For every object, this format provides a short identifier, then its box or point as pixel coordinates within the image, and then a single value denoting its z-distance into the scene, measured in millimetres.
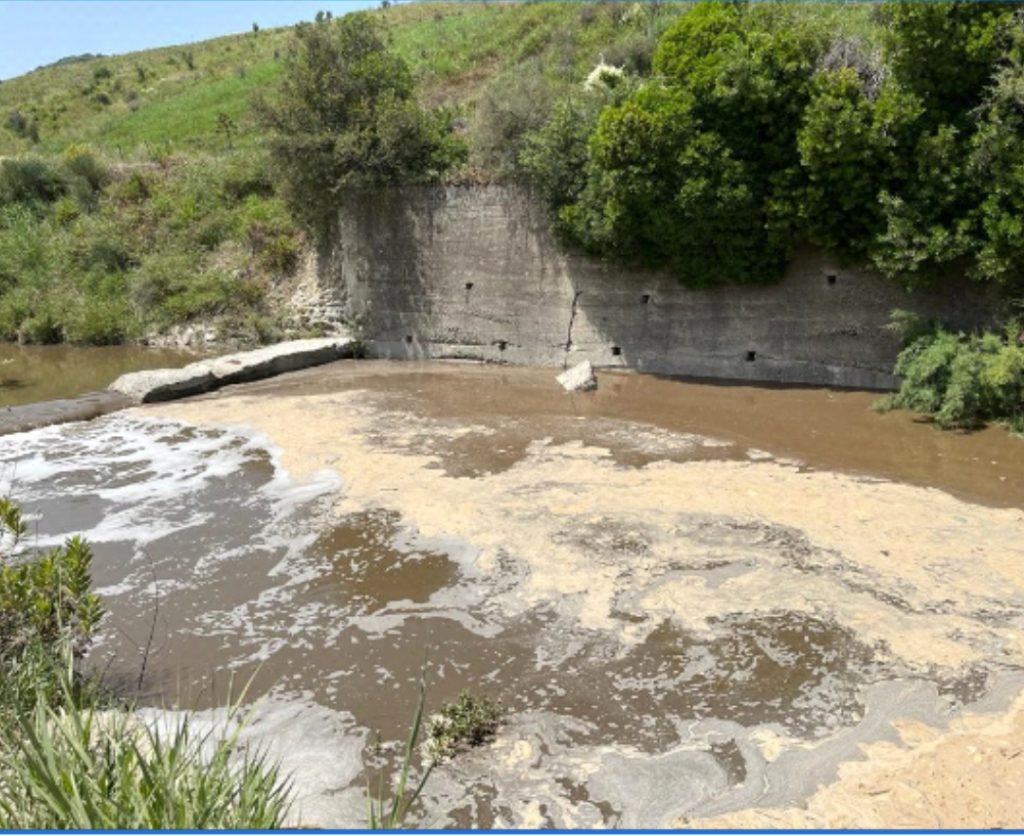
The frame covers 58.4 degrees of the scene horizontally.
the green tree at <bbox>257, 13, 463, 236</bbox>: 16062
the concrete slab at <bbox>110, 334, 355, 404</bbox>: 14227
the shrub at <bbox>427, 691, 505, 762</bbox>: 5031
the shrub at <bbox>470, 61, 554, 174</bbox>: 15500
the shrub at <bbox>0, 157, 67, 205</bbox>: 25078
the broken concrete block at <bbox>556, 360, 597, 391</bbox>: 13867
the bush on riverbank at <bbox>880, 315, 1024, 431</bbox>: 10672
